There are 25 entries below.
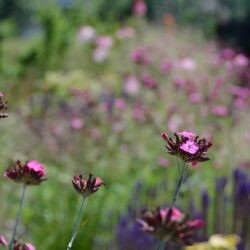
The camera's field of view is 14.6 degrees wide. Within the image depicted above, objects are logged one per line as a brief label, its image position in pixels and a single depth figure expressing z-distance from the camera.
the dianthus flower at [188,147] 1.50
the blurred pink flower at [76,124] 6.93
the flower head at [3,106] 1.47
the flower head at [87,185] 1.61
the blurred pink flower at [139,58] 8.37
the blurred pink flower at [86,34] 13.47
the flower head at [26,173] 1.67
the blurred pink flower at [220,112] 6.60
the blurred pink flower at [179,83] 8.16
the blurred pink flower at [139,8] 14.02
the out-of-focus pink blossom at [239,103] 7.48
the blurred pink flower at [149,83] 7.78
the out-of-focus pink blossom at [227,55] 8.12
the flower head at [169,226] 1.47
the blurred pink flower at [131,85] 9.66
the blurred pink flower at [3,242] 1.56
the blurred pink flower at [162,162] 6.71
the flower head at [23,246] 1.68
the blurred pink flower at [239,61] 8.38
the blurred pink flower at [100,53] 12.70
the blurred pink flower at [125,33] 12.42
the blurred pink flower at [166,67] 9.20
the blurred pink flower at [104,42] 11.97
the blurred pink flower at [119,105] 7.79
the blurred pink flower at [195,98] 7.95
